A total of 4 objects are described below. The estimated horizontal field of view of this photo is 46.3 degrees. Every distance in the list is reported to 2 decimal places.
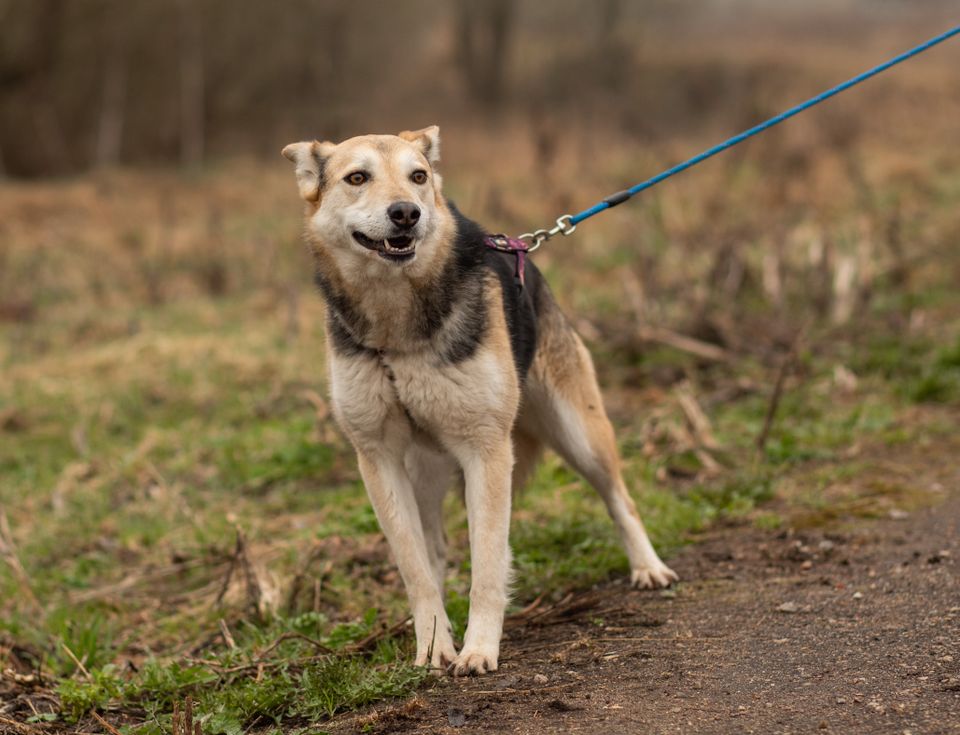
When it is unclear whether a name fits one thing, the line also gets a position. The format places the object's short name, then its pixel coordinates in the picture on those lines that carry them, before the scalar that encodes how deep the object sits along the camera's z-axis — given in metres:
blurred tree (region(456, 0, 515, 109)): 35.44
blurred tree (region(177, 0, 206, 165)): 26.14
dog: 4.41
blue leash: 5.57
